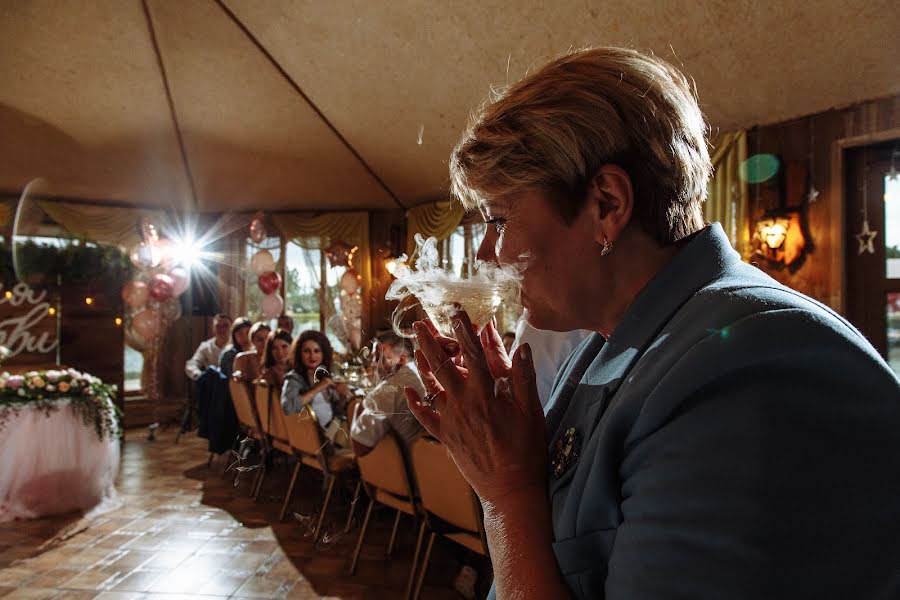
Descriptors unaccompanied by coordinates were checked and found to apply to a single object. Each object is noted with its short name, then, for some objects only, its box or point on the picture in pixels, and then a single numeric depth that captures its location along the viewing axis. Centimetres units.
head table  432
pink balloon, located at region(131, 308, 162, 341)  801
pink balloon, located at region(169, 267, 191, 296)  852
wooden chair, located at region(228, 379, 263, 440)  374
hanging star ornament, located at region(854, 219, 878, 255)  457
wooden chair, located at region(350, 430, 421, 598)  285
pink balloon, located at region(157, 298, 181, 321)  896
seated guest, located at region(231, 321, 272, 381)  473
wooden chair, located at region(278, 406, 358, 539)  327
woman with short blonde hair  45
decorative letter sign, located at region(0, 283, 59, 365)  703
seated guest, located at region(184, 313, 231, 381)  750
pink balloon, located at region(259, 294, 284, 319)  888
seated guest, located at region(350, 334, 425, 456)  268
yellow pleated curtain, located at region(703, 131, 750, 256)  511
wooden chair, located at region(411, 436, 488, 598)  245
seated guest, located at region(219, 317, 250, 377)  609
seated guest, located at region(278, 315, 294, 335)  829
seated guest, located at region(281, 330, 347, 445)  331
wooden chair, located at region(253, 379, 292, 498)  364
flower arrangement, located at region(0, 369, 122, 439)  438
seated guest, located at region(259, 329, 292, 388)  434
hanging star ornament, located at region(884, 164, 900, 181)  444
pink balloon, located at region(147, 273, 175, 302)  817
